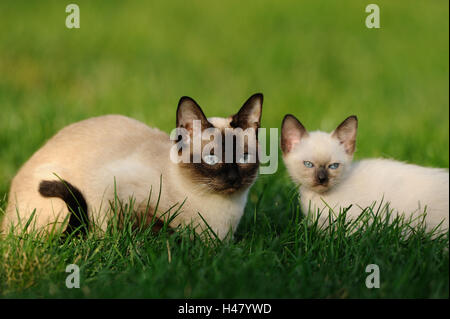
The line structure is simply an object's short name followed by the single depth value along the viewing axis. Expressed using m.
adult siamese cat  3.00
